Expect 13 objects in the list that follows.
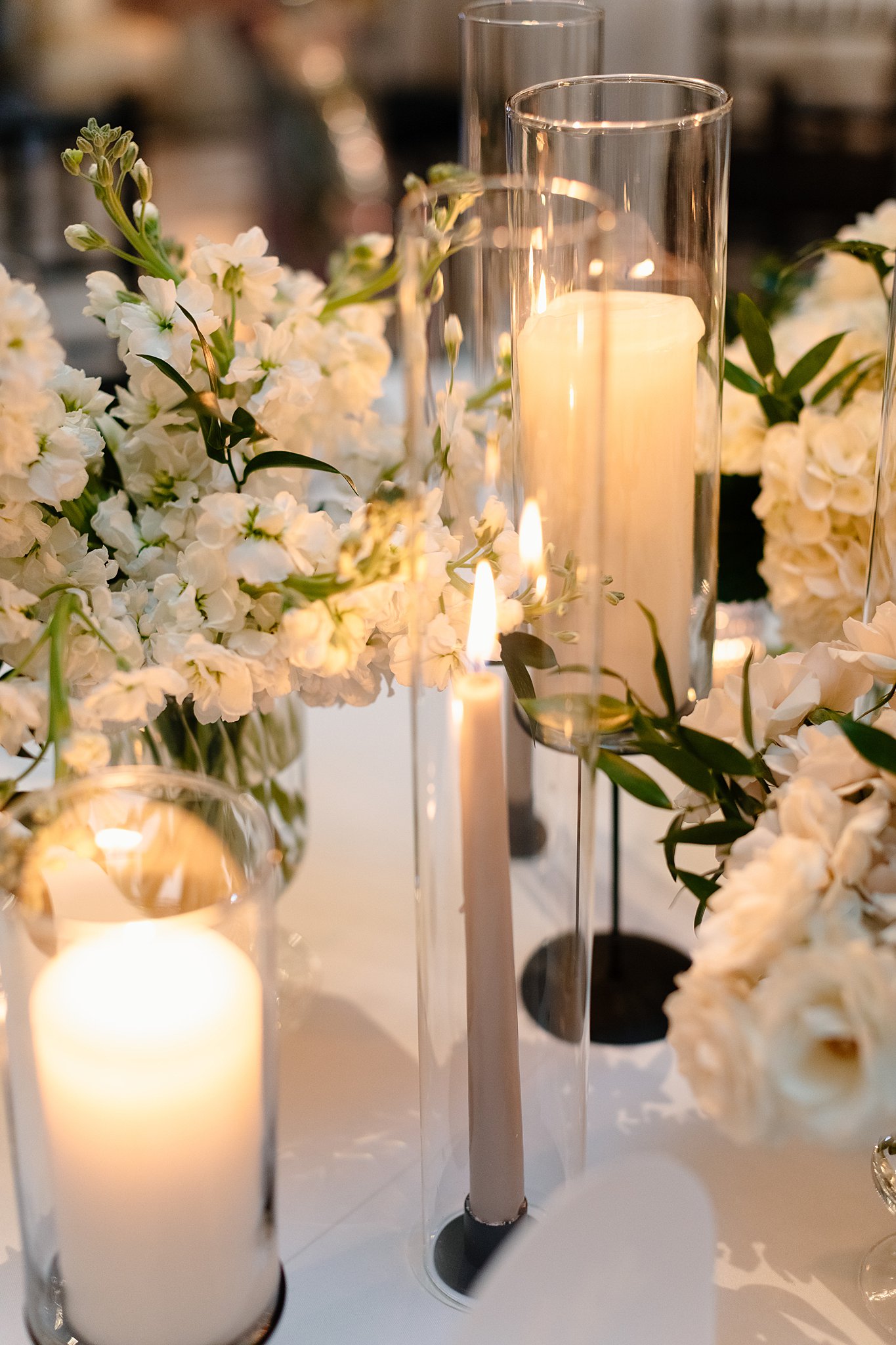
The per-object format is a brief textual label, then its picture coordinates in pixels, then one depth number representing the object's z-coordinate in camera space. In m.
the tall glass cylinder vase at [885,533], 0.66
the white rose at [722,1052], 0.45
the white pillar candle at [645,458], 0.66
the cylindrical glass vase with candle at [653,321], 0.67
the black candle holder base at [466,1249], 0.58
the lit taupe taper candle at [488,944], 0.52
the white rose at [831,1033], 0.44
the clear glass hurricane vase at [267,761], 0.73
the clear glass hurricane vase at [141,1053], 0.50
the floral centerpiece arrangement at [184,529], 0.56
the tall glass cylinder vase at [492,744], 0.52
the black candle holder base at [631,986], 0.75
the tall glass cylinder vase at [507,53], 0.90
